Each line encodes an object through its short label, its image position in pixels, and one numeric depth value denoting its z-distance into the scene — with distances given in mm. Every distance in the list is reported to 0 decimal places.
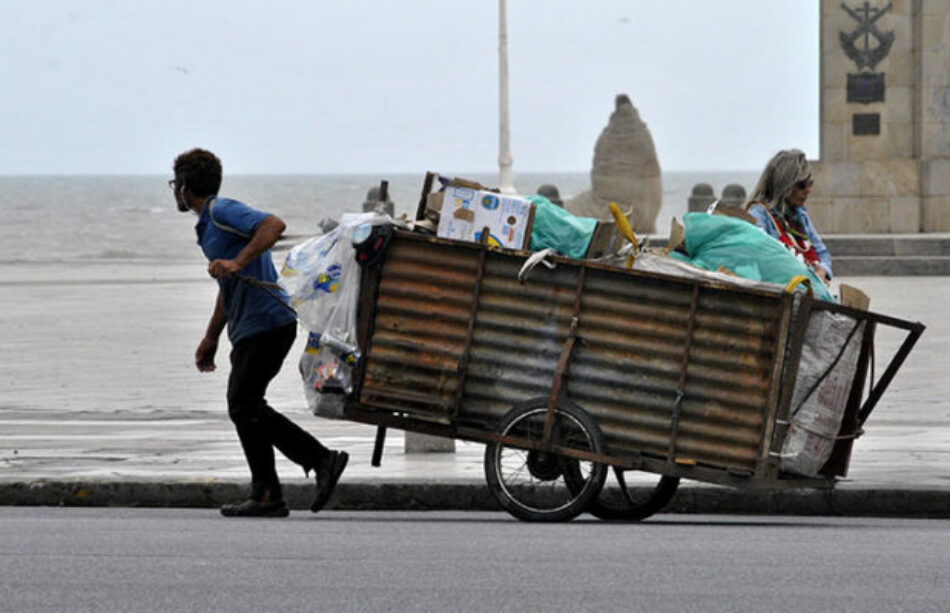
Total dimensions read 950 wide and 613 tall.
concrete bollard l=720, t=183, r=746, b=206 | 78363
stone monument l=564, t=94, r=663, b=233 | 80994
